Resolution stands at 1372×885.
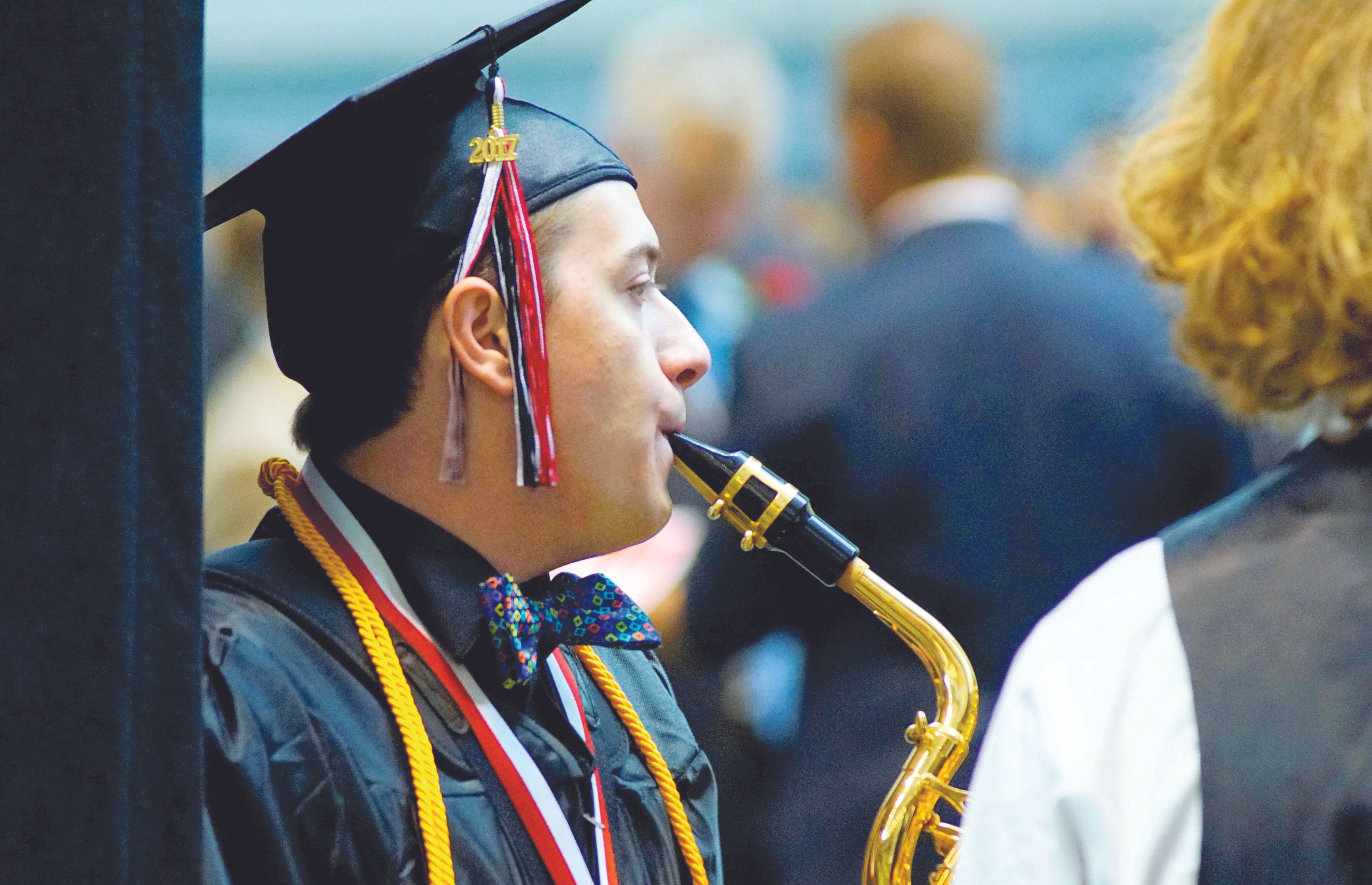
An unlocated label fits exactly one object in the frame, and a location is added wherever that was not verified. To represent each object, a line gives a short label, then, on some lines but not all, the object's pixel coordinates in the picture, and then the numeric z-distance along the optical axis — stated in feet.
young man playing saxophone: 10.78
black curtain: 10.26
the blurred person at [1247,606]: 10.48
